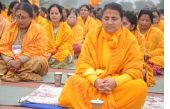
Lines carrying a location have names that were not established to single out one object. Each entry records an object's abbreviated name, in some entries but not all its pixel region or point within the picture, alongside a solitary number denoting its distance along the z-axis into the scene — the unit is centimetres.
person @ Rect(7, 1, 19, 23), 839
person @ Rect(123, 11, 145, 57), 520
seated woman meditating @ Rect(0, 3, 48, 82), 542
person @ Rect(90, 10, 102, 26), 1146
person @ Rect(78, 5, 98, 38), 1068
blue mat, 387
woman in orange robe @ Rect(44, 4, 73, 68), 693
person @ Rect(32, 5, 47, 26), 870
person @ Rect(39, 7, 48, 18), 1131
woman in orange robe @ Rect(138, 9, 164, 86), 619
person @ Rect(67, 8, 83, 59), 880
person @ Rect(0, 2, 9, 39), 626
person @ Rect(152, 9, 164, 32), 854
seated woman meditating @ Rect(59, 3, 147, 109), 352
